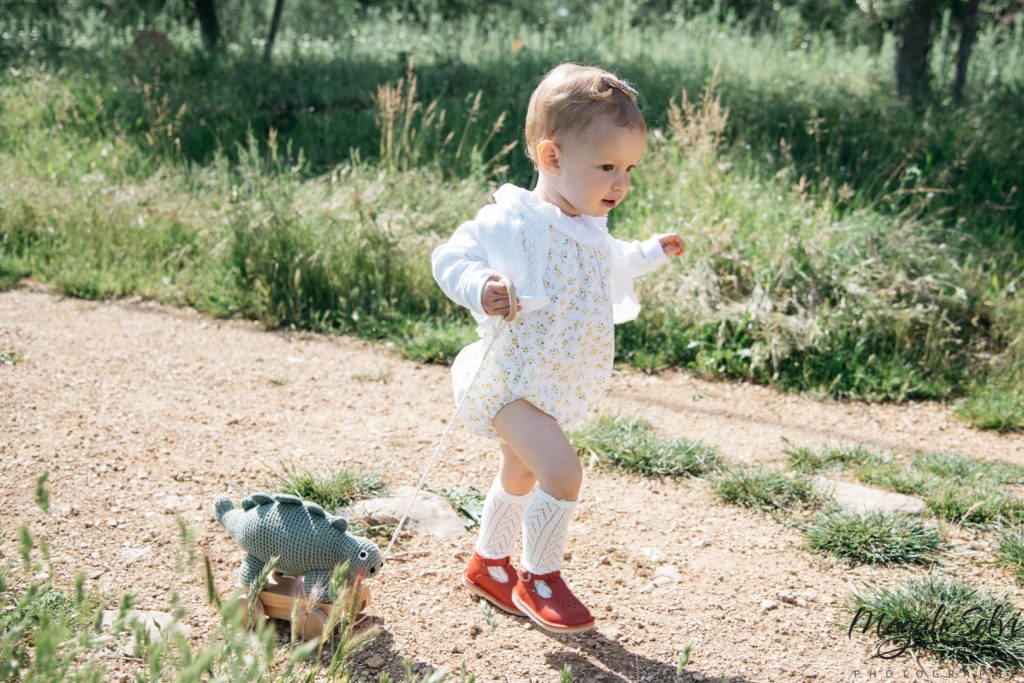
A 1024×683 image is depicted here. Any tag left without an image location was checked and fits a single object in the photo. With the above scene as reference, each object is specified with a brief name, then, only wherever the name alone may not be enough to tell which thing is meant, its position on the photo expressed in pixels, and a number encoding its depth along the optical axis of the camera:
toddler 2.55
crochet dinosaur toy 2.57
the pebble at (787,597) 3.13
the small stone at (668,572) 3.25
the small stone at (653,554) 3.35
